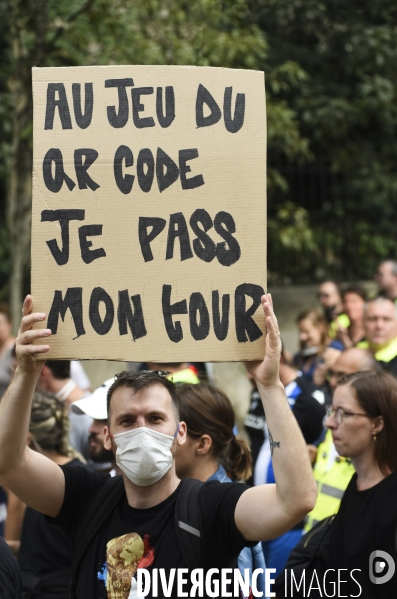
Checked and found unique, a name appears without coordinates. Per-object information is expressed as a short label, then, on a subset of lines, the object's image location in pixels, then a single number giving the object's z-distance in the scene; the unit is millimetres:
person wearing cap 8430
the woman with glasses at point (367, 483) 6613
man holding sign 5168
